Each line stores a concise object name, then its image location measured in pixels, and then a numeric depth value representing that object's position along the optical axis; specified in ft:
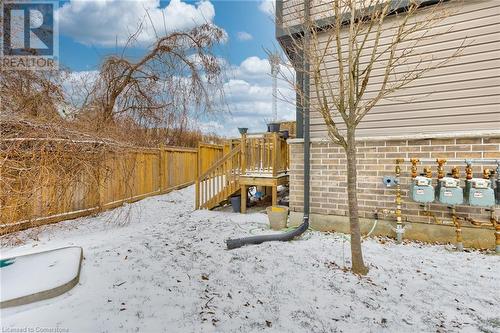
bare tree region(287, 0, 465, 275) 8.68
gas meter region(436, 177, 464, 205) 10.73
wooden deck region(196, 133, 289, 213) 19.34
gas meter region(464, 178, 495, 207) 10.30
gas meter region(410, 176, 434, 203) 11.16
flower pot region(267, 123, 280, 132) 19.98
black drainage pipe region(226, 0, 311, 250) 11.61
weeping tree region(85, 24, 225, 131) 19.90
